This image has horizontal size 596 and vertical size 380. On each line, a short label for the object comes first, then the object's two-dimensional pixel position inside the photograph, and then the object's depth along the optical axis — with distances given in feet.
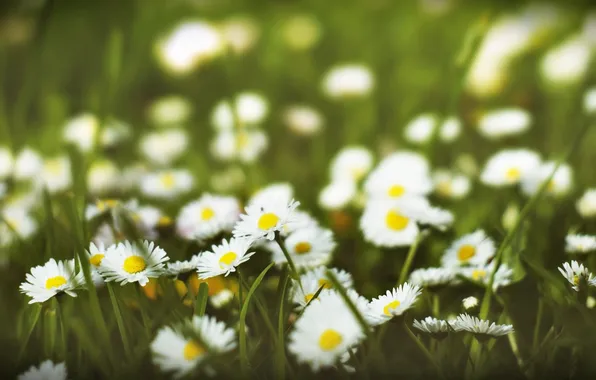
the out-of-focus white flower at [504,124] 3.37
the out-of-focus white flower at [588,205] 3.01
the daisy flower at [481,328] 2.68
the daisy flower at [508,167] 3.12
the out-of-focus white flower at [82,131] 3.62
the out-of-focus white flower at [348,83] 4.20
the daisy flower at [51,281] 2.74
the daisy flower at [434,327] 2.70
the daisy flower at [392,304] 2.70
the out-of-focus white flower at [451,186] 3.25
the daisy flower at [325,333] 2.64
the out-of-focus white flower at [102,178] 3.37
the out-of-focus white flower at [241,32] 5.14
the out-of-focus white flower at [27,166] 3.33
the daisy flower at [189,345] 2.64
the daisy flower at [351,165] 3.33
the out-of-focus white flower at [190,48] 4.08
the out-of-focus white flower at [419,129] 3.46
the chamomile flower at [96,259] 2.80
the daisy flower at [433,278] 2.82
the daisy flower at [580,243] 2.83
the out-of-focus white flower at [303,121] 3.99
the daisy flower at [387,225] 2.95
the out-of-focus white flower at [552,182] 3.09
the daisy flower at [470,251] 2.89
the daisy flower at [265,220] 2.76
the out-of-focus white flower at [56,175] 3.33
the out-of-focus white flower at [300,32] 5.26
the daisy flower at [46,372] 2.70
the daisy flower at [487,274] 2.82
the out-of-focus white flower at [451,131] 3.41
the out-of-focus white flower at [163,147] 3.77
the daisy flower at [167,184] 3.30
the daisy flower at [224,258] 2.75
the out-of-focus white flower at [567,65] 4.04
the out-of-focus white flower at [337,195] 3.21
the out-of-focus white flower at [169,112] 4.33
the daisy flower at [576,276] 2.73
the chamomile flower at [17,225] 3.08
